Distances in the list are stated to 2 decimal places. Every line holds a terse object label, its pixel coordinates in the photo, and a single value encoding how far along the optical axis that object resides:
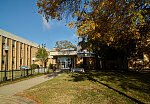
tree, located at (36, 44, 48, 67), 25.21
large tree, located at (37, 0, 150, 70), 5.85
